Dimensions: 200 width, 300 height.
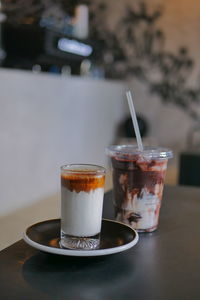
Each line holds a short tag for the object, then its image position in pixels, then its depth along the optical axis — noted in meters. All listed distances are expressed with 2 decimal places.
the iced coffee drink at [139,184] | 0.89
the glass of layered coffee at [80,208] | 0.76
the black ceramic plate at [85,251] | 0.69
